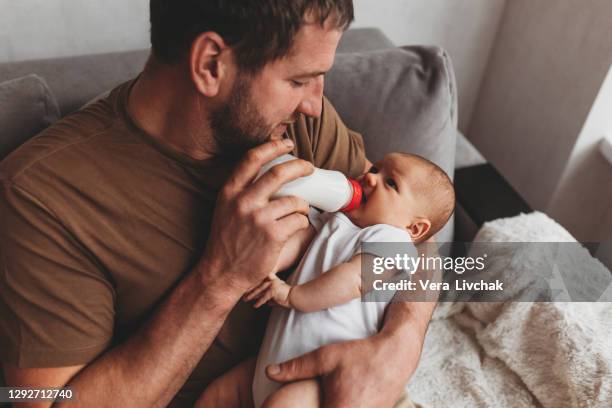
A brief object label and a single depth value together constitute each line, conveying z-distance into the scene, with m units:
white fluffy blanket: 1.23
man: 0.94
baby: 1.05
